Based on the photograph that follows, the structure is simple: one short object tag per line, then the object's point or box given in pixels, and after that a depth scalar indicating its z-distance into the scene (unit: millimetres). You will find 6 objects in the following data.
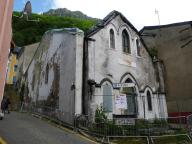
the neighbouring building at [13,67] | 27529
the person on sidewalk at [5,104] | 11679
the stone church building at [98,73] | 10304
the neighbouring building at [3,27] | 3136
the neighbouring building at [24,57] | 23286
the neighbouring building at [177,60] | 13734
